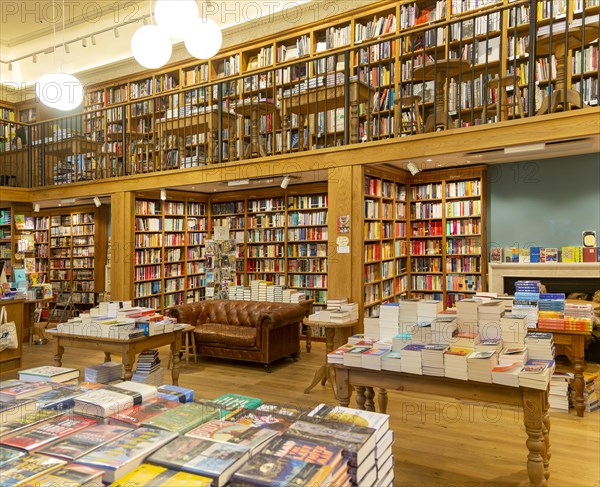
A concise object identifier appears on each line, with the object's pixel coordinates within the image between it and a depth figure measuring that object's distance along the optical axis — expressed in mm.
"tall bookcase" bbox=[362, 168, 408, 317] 6219
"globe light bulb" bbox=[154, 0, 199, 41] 3154
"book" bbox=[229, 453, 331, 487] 1171
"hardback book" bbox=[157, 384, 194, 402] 1893
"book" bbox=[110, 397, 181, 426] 1618
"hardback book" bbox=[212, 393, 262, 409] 1813
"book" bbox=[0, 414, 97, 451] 1406
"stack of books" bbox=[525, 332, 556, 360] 2898
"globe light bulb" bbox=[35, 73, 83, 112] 5039
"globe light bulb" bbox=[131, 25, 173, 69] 3822
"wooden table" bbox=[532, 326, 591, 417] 4039
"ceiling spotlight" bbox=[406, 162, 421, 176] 5441
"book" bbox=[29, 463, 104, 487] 1175
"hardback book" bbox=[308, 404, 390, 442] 1562
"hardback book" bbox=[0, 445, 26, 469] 1294
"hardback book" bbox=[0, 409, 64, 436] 1518
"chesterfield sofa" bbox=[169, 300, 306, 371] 5672
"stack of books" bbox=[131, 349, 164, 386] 4512
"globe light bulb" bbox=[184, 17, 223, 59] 3559
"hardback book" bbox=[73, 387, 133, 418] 1645
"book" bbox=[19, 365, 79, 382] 2172
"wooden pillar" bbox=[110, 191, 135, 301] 7523
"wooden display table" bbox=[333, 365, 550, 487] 2559
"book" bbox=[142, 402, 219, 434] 1533
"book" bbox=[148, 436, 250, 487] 1212
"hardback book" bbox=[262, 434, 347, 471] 1275
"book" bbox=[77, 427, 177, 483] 1241
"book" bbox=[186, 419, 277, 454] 1396
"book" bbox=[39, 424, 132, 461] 1340
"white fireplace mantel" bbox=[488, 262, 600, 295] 5766
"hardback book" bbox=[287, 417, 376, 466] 1338
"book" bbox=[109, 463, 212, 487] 1166
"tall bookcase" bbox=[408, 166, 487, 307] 6688
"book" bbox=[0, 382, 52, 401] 1829
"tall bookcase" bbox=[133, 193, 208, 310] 8117
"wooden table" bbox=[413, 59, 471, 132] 5020
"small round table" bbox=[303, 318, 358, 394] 4781
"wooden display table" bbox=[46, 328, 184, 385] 4250
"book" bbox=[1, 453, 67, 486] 1191
